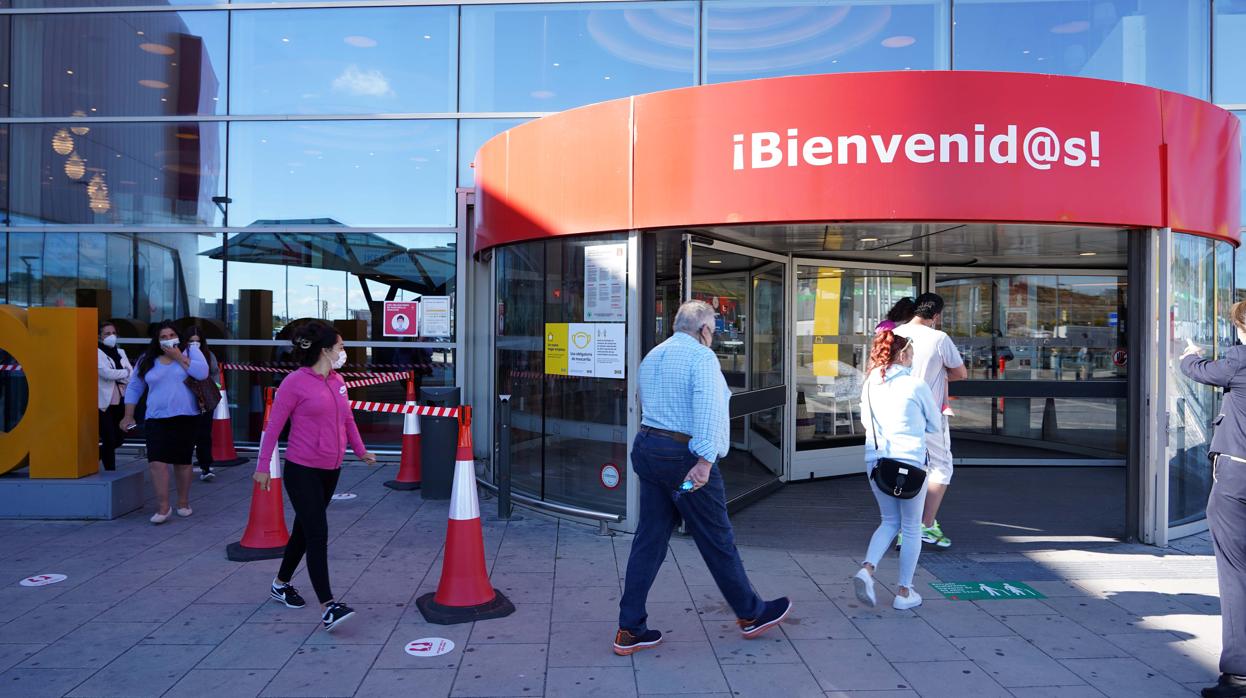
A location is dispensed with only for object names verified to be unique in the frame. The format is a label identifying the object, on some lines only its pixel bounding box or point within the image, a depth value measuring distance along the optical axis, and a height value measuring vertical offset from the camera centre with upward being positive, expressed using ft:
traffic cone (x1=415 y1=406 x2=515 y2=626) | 15.51 -4.37
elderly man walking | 12.85 -2.00
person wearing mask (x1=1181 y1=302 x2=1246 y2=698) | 12.05 -2.50
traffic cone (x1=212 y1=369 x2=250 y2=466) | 31.48 -3.79
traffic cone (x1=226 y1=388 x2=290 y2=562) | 19.40 -4.54
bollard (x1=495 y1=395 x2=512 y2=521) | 22.76 -3.36
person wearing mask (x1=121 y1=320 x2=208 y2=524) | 21.95 -1.59
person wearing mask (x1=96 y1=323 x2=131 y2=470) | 26.12 -1.60
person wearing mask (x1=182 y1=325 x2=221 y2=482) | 23.35 -2.86
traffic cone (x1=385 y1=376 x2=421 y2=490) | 27.94 -4.10
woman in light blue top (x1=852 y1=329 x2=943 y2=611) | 15.19 -1.63
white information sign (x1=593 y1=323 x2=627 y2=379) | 20.94 -0.13
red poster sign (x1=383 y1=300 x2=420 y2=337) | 35.35 +1.00
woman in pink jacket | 14.71 -1.85
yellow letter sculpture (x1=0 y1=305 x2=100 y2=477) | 22.68 -1.29
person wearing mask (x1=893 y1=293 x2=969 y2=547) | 19.33 -0.51
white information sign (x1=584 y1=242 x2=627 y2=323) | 21.09 +1.65
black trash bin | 25.85 -3.53
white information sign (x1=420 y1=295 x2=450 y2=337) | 35.22 +1.23
